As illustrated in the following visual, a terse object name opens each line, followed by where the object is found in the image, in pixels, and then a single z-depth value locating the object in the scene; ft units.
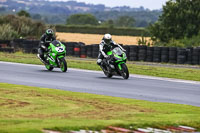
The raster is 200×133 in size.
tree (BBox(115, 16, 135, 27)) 632.22
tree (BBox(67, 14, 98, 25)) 581.94
